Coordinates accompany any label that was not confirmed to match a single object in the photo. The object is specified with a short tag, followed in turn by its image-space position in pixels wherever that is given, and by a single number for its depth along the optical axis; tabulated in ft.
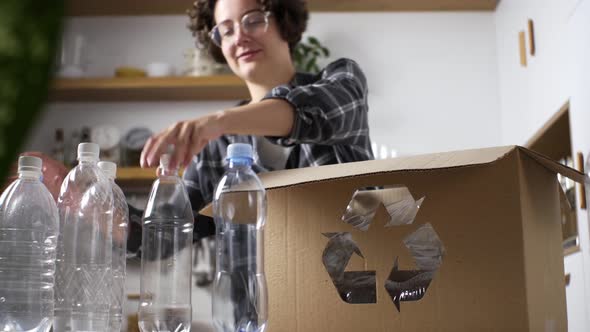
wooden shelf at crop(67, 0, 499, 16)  12.18
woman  3.27
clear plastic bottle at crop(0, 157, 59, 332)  3.32
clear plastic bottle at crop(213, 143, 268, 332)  3.33
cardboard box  3.05
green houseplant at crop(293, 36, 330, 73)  11.68
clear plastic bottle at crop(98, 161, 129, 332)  3.72
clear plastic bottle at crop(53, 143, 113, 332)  3.68
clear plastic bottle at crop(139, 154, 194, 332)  3.91
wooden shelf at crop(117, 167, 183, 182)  11.43
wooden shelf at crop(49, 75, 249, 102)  11.72
